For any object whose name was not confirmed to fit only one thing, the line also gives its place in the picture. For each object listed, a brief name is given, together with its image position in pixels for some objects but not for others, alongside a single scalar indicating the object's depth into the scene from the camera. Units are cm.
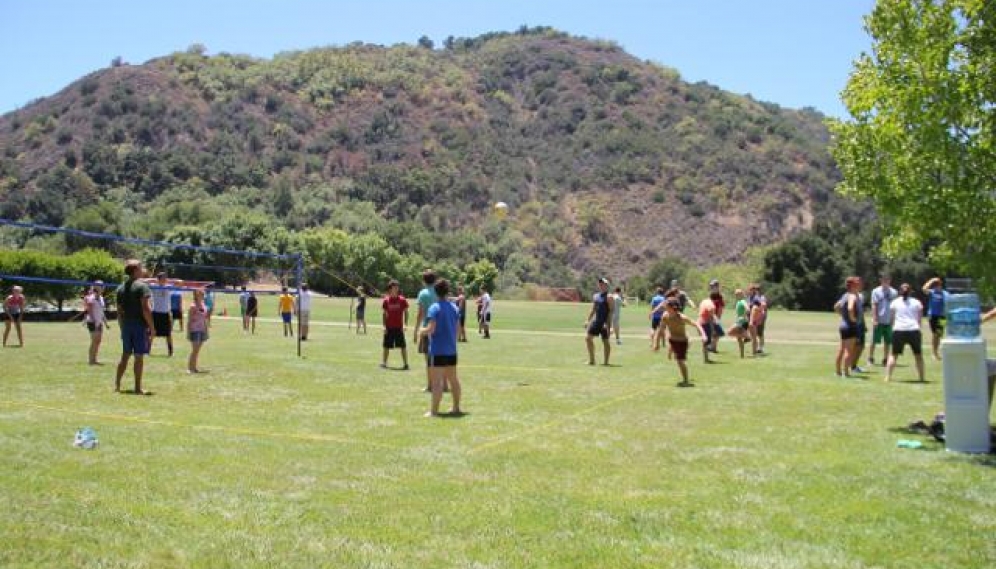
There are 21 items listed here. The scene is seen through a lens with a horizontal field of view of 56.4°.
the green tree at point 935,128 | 957
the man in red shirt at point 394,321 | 1823
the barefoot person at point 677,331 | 1579
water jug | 1005
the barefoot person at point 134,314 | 1321
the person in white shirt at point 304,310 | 2603
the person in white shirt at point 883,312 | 1886
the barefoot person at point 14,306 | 2294
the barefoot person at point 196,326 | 1656
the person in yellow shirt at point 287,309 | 2934
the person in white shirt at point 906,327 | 1591
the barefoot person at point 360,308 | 3166
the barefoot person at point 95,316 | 1736
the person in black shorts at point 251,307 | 3026
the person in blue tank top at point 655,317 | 2475
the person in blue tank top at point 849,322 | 1669
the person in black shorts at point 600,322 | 1944
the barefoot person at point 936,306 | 2022
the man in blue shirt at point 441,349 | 1180
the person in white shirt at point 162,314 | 1967
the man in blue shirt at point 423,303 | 1522
